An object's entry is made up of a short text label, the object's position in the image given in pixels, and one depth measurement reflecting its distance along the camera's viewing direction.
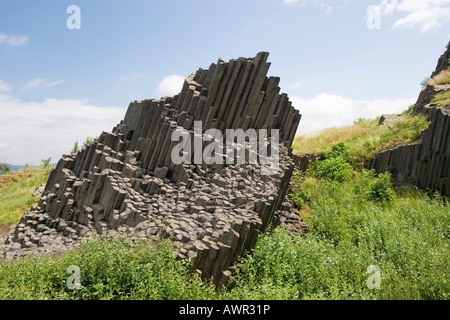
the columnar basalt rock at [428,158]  14.30
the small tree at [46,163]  30.30
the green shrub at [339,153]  18.52
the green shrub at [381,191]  14.16
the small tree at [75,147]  28.58
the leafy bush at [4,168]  32.70
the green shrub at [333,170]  16.53
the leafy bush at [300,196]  13.84
